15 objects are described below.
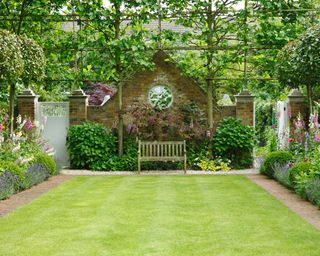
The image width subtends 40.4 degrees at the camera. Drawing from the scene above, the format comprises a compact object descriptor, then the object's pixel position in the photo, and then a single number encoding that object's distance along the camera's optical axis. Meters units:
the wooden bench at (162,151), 10.53
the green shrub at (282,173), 8.20
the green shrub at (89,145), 10.94
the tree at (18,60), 7.86
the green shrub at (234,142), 10.99
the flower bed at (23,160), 7.47
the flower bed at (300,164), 6.88
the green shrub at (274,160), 9.28
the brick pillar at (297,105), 11.24
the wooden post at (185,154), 10.38
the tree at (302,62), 8.37
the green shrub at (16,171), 7.61
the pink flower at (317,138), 7.66
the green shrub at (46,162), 9.21
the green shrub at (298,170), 7.51
